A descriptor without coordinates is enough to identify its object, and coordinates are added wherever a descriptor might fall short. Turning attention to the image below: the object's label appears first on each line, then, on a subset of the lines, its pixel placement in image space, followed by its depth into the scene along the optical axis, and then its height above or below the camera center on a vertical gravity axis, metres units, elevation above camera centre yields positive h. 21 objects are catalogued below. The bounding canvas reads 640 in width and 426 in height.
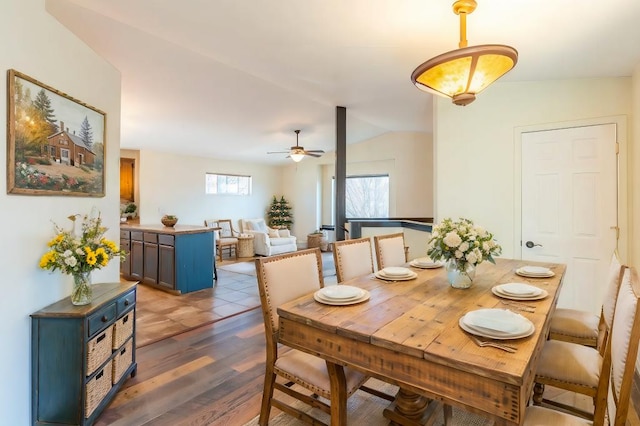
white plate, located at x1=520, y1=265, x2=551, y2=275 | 2.10 -0.37
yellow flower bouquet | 1.82 -0.25
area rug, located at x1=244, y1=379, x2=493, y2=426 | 1.87 -1.22
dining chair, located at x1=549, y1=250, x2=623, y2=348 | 1.68 -0.68
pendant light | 1.69 +0.84
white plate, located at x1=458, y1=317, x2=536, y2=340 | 1.14 -0.43
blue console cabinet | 1.75 -0.84
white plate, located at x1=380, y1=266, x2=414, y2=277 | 2.06 -0.38
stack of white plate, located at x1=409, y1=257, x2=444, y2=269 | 2.41 -0.37
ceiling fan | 6.14 +1.21
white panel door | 2.75 +0.10
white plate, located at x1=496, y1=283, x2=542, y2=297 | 1.65 -0.40
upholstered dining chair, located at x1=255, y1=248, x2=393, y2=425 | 1.47 -0.77
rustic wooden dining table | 0.98 -0.46
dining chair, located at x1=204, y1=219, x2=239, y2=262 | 7.27 -0.53
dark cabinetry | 4.48 -0.62
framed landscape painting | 1.70 +0.46
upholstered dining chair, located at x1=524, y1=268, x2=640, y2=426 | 1.08 -0.72
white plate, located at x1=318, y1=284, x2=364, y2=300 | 1.58 -0.40
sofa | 7.73 -0.59
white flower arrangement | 1.75 -0.16
